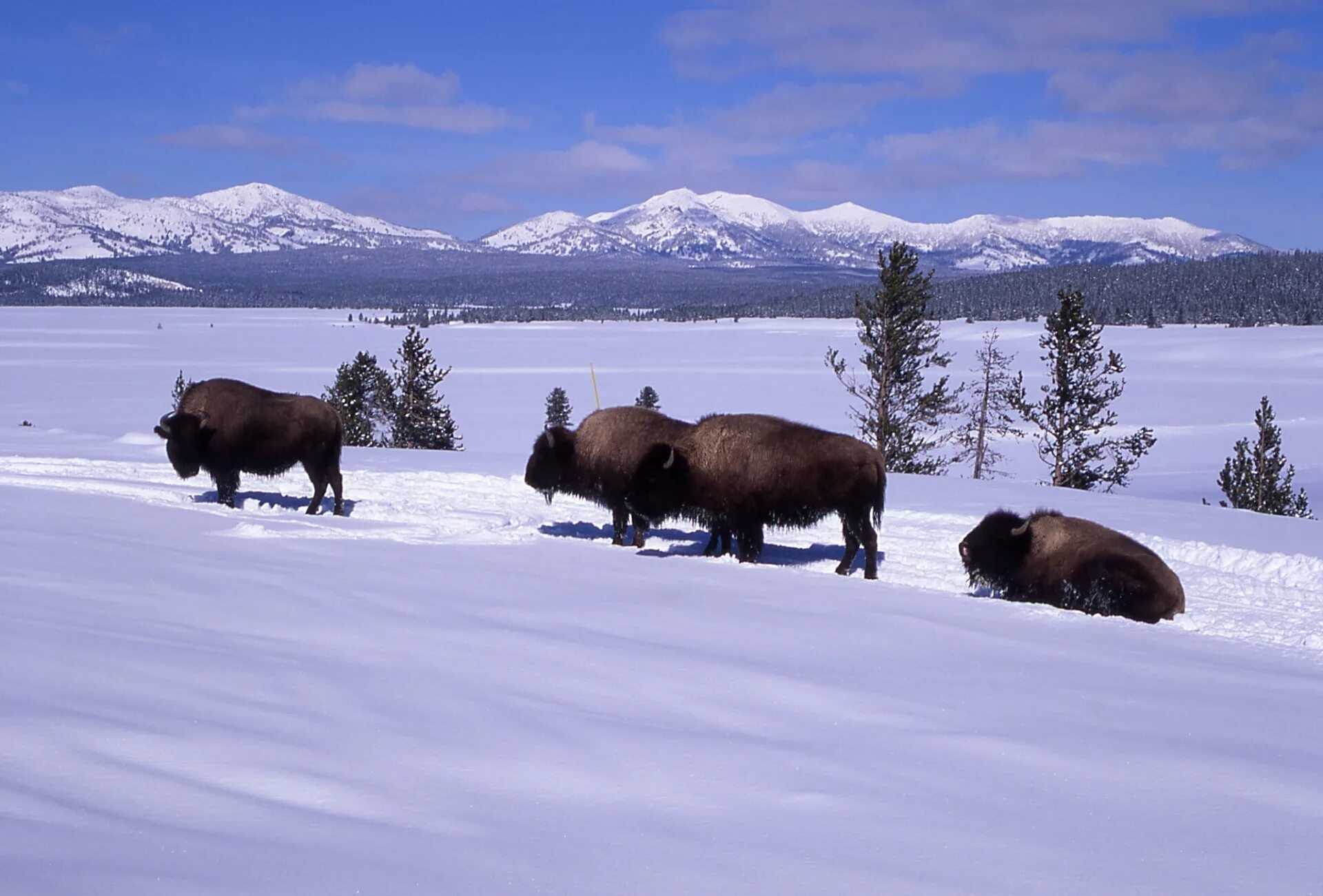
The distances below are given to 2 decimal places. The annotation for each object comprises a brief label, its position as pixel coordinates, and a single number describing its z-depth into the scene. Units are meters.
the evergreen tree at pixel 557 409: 56.91
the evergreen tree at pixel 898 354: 34.44
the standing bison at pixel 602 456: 12.41
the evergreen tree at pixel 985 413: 38.41
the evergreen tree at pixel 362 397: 39.69
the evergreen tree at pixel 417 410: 42.03
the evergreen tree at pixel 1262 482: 29.45
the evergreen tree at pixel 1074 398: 34.47
